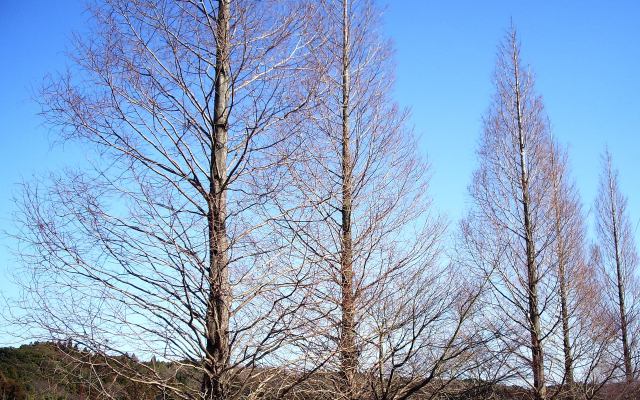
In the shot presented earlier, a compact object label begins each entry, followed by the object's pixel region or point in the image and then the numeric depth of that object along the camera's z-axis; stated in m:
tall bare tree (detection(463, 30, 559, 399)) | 10.27
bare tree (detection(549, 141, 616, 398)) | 10.46
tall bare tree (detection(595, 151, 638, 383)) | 14.55
